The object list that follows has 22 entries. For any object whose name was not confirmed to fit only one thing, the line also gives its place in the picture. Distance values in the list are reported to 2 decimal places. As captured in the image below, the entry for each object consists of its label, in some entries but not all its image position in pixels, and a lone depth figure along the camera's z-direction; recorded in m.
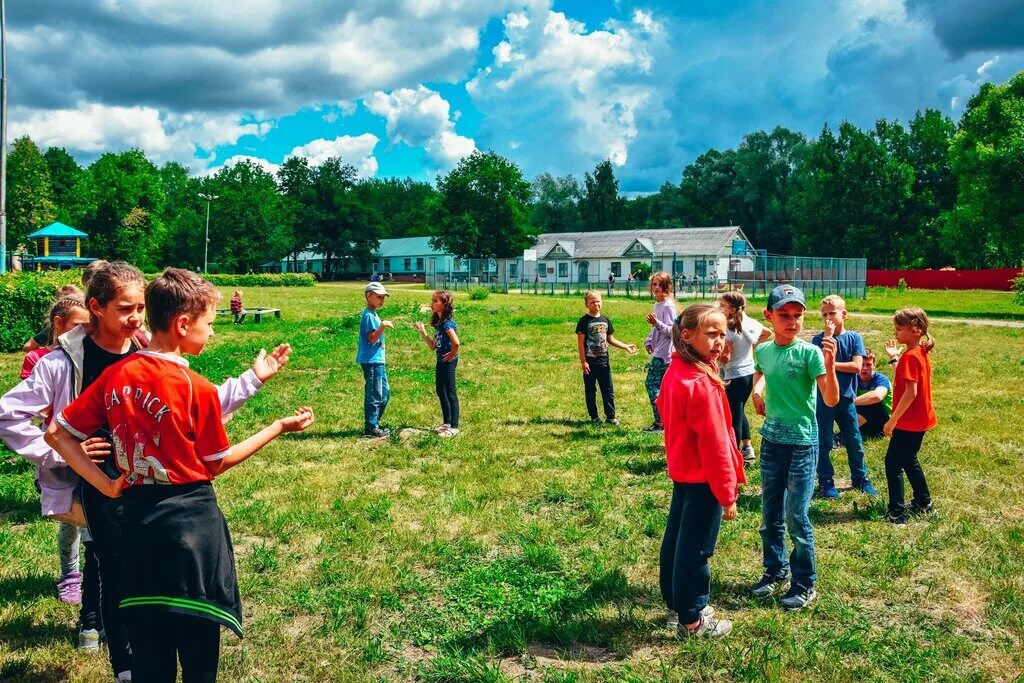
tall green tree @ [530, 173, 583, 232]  117.38
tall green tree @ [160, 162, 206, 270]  91.19
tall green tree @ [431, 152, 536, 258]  77.25
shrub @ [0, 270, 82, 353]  16.02
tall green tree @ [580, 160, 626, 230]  108.94
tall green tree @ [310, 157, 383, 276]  90.62
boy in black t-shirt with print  9.52
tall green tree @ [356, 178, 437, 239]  117.36
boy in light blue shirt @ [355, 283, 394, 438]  9.00
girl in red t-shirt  5.86
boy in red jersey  2.73
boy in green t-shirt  4.61
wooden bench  24.53
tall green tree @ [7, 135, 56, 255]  67.62
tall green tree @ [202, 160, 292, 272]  83.44
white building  68.75
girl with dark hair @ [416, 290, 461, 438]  9.07
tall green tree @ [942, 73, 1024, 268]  30.72
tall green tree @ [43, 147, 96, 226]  78.38
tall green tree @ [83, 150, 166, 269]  76.50
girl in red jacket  3.94
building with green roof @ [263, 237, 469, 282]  93.12
